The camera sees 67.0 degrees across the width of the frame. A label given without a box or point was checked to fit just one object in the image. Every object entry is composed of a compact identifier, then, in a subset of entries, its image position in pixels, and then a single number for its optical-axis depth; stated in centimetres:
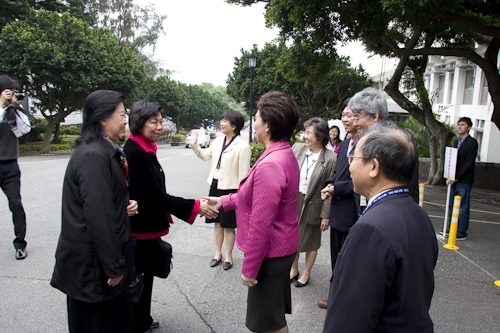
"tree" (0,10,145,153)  1916
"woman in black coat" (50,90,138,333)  215
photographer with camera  420
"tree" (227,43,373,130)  2006
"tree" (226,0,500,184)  657
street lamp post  1529
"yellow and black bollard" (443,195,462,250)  553
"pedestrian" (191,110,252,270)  424
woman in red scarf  270
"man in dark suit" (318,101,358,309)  315
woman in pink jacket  224
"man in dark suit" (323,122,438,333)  128
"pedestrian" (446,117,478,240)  591
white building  1664
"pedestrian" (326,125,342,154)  747
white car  2845
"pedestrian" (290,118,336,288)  379
